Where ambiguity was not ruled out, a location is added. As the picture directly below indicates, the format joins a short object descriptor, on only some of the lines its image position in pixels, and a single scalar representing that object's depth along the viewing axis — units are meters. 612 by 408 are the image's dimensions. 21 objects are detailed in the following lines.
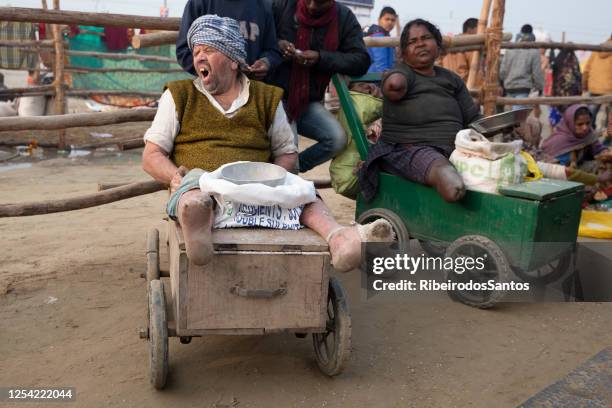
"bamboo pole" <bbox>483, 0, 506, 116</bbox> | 6.14
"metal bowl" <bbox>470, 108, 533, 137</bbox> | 4.06
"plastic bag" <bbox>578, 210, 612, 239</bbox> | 5.16
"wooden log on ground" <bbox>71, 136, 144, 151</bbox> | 5.00
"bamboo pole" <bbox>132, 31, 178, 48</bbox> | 4.53
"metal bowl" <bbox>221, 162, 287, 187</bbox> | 2.67
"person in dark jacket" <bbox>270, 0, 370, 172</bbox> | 4.05
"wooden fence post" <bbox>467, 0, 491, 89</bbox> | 8.21
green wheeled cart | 3.59
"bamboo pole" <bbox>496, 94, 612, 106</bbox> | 7.35
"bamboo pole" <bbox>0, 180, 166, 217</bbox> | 3.96
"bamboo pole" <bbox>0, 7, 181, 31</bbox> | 4.13
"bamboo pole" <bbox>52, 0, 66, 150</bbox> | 8.98
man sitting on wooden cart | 2.97
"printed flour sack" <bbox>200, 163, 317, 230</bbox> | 2.55
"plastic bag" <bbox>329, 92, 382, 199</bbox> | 4.47
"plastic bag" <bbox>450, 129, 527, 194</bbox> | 3.70
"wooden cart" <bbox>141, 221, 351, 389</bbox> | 2.51
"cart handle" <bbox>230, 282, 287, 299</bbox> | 2.53
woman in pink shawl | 5.59
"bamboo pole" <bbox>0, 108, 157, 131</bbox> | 4.02
